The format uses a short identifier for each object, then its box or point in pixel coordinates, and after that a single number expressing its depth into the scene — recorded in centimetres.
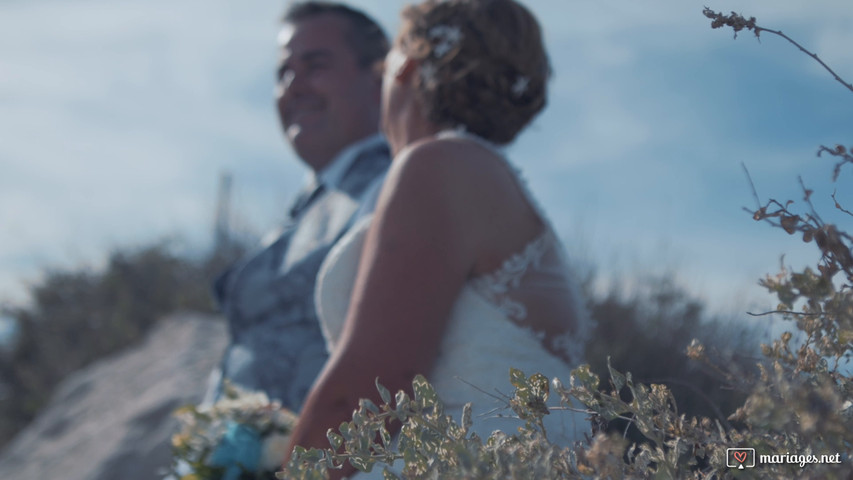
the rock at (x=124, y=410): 521
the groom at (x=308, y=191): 302
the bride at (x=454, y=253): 174
